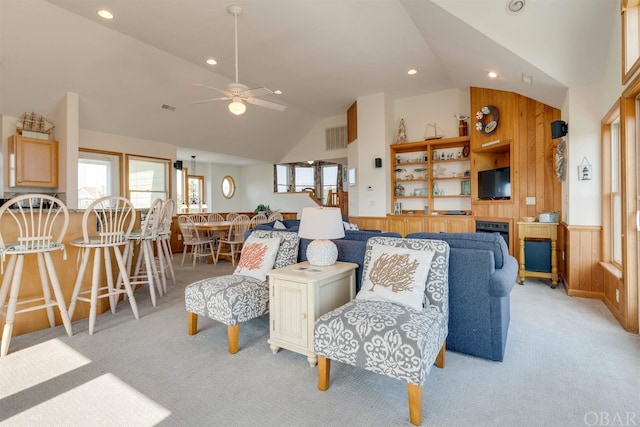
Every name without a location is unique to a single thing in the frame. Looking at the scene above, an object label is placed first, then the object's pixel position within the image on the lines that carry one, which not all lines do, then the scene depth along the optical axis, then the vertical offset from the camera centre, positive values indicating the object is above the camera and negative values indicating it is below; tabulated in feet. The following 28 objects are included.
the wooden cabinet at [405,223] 19.74 -0.74
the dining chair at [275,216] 22.89 -0.25
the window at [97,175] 19.30 +2.47
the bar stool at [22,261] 7.88 -1.25
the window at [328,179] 34.99 +3.62
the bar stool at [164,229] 13.17 -0.70
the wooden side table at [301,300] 7.18 -2.09
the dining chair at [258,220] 20.67 -0.51
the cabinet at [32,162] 15.26 +2.62
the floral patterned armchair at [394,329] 5.30 -2.14
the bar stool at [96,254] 9.25 -1.26
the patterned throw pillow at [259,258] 9.21 -1.36
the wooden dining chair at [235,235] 19.16 -1.40
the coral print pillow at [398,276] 6.70 -1.43
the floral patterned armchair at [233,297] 7.91 -2.20
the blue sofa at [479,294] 7.25 -1.93
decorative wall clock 17.31 +5.15
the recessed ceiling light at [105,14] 12.93 +8.30
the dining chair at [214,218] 24.61 -0.39
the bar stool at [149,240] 11.41 -0.99
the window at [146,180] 21.56 +2.40
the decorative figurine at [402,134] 21.49 +5.28
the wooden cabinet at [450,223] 18.69 -0.71
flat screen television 17.10 +1.51
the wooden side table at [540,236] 13.79 -1.15
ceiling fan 11.98 +4.64
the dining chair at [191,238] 19.06 -1.53
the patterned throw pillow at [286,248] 9.45 -1.07
